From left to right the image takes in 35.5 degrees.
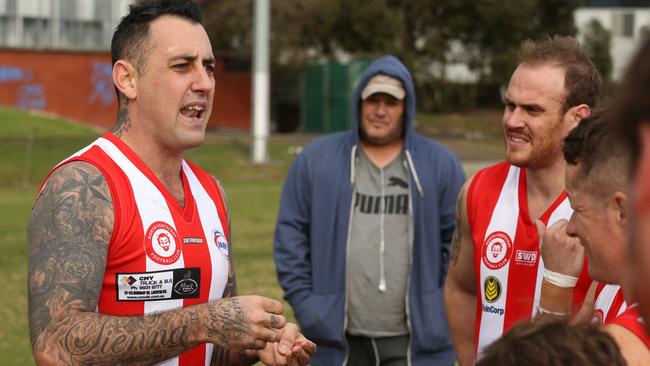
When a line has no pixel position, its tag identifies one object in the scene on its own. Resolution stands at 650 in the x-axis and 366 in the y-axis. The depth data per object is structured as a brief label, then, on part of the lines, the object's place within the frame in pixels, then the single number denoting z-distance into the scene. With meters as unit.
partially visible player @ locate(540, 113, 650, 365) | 2.34
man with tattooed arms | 3.23
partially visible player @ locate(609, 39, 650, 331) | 1.14
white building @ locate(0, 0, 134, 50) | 37.25
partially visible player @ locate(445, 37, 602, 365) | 4.28
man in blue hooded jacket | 5.96
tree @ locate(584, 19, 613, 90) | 45.41
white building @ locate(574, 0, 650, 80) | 56.75
